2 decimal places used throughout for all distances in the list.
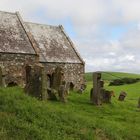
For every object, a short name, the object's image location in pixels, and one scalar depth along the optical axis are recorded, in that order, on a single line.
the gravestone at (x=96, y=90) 12.88
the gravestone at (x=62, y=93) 11.99
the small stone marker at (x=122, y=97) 16.82
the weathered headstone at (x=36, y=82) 10.54
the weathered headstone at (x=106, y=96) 13.60
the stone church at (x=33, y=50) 17.60
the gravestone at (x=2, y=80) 11.94
